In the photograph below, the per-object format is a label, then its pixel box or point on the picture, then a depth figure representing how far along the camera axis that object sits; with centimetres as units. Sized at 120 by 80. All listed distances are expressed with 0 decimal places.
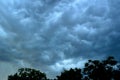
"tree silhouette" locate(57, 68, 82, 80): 3964
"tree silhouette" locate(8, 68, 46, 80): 4106
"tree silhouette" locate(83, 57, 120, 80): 3885
